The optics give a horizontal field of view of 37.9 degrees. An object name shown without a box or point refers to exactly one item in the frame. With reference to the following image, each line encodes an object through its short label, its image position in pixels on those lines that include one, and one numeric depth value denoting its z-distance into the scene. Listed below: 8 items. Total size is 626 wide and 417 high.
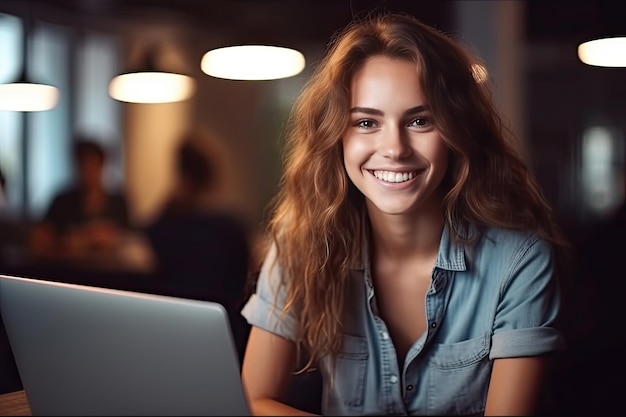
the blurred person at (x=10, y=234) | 5.21
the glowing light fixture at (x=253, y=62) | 4.46
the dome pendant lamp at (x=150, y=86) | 5.18
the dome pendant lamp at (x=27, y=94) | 5.08
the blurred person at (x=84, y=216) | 5.18
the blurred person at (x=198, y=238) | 4.67
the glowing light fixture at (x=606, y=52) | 3.39
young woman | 1.74
